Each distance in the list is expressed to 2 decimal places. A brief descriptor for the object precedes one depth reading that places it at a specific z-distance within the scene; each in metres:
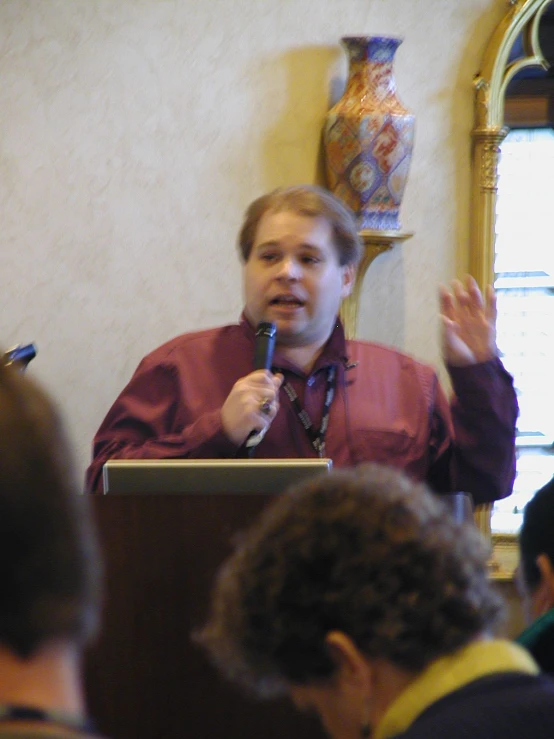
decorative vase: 7.53
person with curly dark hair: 5.00
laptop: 6.22
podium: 6.20
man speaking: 6.52
